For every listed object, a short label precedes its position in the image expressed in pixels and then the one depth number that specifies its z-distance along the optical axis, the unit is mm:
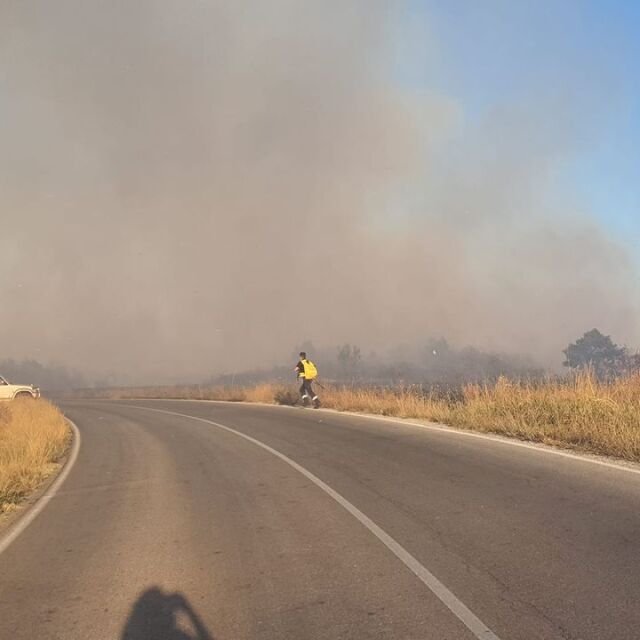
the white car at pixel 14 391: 27516
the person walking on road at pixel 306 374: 21547
